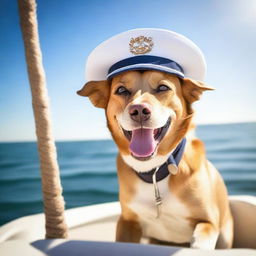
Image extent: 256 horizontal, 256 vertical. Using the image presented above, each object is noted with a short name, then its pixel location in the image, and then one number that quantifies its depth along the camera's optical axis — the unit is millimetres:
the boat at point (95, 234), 720
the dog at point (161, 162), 1364
